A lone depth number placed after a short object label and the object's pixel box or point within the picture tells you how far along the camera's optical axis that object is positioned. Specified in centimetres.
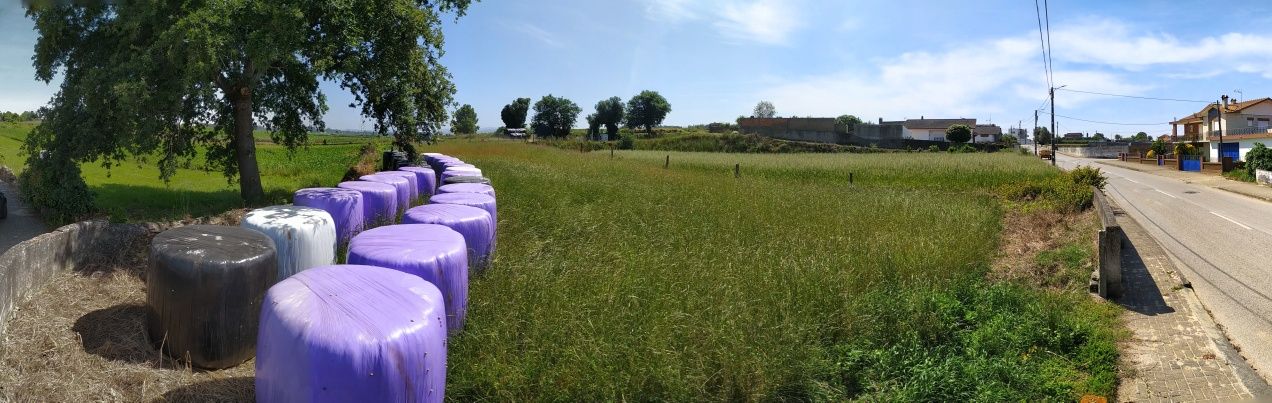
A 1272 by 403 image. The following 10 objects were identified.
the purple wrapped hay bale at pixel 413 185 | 1232
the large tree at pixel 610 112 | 8521
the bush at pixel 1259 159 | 2609
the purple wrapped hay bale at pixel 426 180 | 1382
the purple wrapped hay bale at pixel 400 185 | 1067
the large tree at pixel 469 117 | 7899
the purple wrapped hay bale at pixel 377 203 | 906
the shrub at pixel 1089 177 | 1583
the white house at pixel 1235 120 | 5212
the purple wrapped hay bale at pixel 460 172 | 1239
